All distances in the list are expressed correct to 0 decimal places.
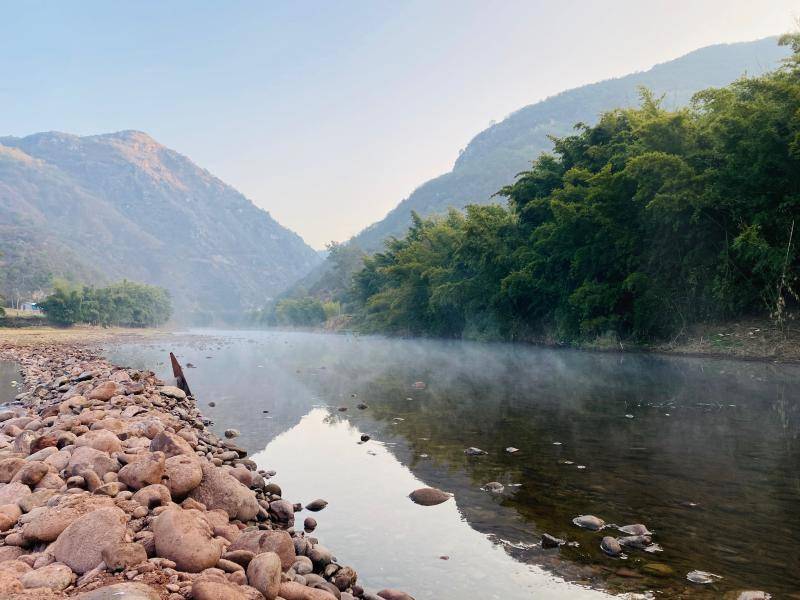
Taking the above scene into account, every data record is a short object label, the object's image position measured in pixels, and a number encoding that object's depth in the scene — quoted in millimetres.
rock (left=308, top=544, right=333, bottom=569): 4773
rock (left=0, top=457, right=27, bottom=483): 5977
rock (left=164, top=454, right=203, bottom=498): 5352
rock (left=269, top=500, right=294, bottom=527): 6039
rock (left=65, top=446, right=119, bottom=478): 5656
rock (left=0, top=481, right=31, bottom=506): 5176
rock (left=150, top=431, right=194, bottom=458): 6285
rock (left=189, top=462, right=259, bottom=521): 5465
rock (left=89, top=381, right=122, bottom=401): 11367
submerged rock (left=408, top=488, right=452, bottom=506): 6883
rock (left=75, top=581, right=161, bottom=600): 3244
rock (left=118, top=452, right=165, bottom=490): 5262
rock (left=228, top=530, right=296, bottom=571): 4379
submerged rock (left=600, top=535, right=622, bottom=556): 5145
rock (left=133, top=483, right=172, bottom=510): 4898
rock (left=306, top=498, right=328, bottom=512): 6668
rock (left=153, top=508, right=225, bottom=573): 3990
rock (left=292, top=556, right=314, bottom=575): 4506
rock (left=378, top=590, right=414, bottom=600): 4340
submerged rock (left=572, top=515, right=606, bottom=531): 5769
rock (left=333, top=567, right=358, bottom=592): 4543
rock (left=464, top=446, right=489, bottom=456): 9029
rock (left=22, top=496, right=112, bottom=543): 4324
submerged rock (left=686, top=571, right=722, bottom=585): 4579
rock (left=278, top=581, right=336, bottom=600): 3912
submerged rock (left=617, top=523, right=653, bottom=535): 5516
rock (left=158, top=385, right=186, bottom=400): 13266
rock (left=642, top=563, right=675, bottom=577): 4732
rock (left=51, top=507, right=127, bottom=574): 3896
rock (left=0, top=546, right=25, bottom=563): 4188
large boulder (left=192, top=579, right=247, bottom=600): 3498
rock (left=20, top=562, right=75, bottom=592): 3640
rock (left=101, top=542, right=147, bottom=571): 3831
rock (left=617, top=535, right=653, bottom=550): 5266
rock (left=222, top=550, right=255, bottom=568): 4172
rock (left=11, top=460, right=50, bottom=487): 5582
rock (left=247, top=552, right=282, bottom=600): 3861
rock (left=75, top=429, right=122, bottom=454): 6465
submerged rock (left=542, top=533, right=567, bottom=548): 5379
